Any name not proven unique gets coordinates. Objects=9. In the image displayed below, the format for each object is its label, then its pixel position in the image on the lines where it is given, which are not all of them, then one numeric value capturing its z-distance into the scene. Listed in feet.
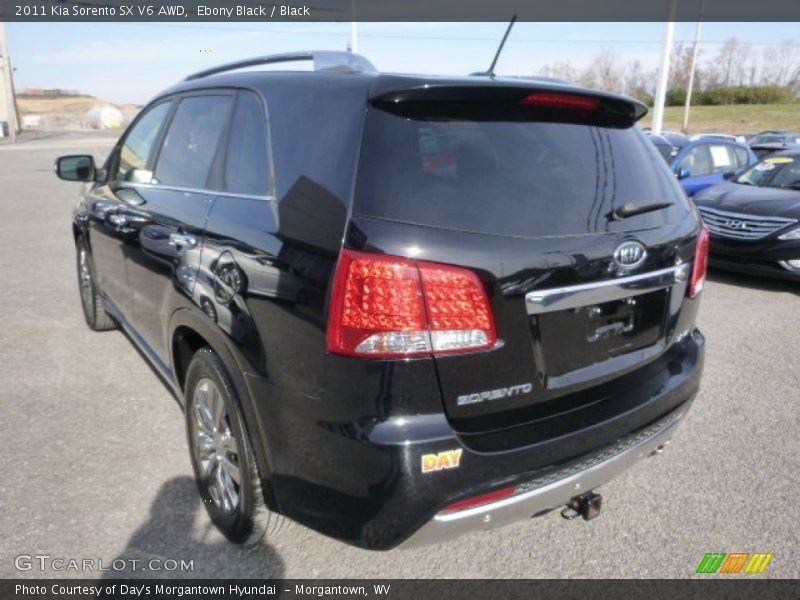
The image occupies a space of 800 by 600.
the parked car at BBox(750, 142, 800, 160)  39.25
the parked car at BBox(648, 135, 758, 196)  32.09
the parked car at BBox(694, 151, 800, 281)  20.93
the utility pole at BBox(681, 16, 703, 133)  144.82
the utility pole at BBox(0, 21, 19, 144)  113.09
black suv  5.92
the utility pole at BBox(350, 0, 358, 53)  60.19
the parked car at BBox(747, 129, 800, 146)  88.78
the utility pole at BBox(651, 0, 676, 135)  53.16
